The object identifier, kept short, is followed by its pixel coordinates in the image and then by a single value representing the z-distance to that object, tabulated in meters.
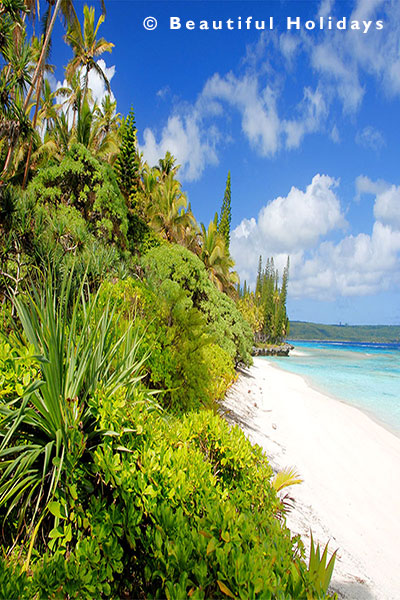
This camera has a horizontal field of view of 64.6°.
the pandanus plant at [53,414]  1.91
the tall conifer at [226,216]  40.69
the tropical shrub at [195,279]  11.92
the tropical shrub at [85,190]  12.18
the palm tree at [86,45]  19.23
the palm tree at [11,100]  9.22
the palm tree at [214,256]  24.03
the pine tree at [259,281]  71.72
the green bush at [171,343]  4.85
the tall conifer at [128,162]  17.78
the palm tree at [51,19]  14.65
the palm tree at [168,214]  21.93
